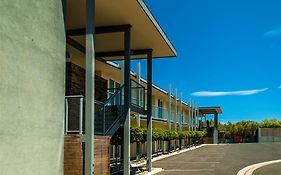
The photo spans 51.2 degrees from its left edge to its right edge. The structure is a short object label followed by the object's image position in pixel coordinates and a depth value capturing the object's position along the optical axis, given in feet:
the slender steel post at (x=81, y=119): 28.15
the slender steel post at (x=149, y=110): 47.04
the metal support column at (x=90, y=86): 27.37
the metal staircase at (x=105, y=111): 28.67
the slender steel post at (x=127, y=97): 37.53
